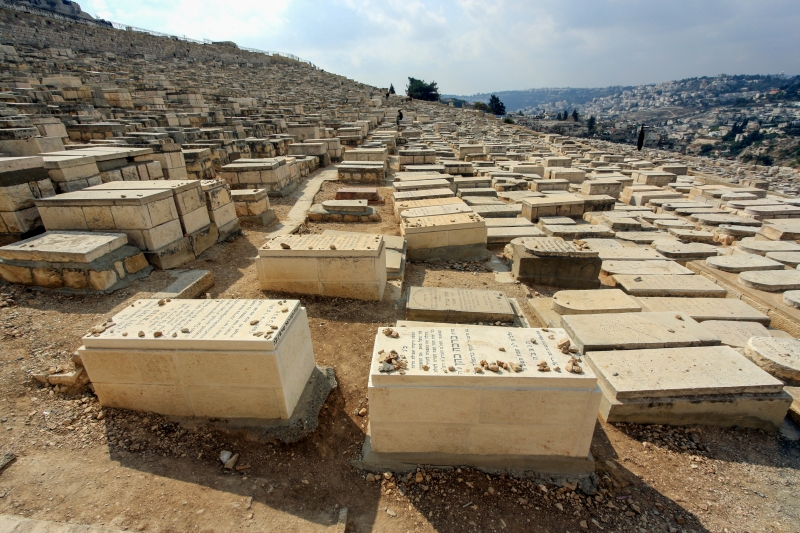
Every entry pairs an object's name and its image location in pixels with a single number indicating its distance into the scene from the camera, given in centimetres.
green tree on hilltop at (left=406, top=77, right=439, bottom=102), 6400
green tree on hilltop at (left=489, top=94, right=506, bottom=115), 6414
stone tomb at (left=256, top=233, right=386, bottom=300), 441
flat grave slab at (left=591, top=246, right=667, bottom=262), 595
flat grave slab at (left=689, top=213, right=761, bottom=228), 755
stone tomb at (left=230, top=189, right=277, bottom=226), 695
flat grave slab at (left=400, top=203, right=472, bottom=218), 678
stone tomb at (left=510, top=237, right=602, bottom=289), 534
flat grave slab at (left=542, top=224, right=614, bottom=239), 688
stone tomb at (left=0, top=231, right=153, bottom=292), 394
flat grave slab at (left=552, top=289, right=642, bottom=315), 434
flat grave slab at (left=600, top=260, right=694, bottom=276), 545
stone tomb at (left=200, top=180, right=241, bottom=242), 586
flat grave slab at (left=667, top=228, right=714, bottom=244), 704
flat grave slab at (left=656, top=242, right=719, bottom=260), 616
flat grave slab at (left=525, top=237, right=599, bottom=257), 533
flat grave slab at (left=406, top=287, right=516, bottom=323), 409
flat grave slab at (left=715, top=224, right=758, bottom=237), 710
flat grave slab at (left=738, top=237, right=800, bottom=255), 616
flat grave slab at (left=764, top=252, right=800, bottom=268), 563
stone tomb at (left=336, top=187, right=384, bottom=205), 841
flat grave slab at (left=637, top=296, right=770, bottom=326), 427
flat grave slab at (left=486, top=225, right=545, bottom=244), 679
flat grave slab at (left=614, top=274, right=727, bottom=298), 489
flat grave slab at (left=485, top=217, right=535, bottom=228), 729
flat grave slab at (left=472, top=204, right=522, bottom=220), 782
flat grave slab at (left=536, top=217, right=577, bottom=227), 737
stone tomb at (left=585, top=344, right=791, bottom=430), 296
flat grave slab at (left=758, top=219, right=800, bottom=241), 670
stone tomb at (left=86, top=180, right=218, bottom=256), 509
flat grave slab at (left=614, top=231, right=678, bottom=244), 689
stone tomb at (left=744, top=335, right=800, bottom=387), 329
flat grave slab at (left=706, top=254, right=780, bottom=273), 538
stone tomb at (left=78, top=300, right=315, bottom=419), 258
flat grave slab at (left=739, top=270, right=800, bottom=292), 485
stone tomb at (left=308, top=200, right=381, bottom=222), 750
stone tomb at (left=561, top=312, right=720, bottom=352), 352
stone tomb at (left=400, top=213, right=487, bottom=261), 613
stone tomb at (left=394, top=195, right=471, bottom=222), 748
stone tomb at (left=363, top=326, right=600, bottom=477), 239
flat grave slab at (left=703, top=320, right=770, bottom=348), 381
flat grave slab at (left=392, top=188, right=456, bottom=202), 809
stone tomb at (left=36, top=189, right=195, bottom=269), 446
